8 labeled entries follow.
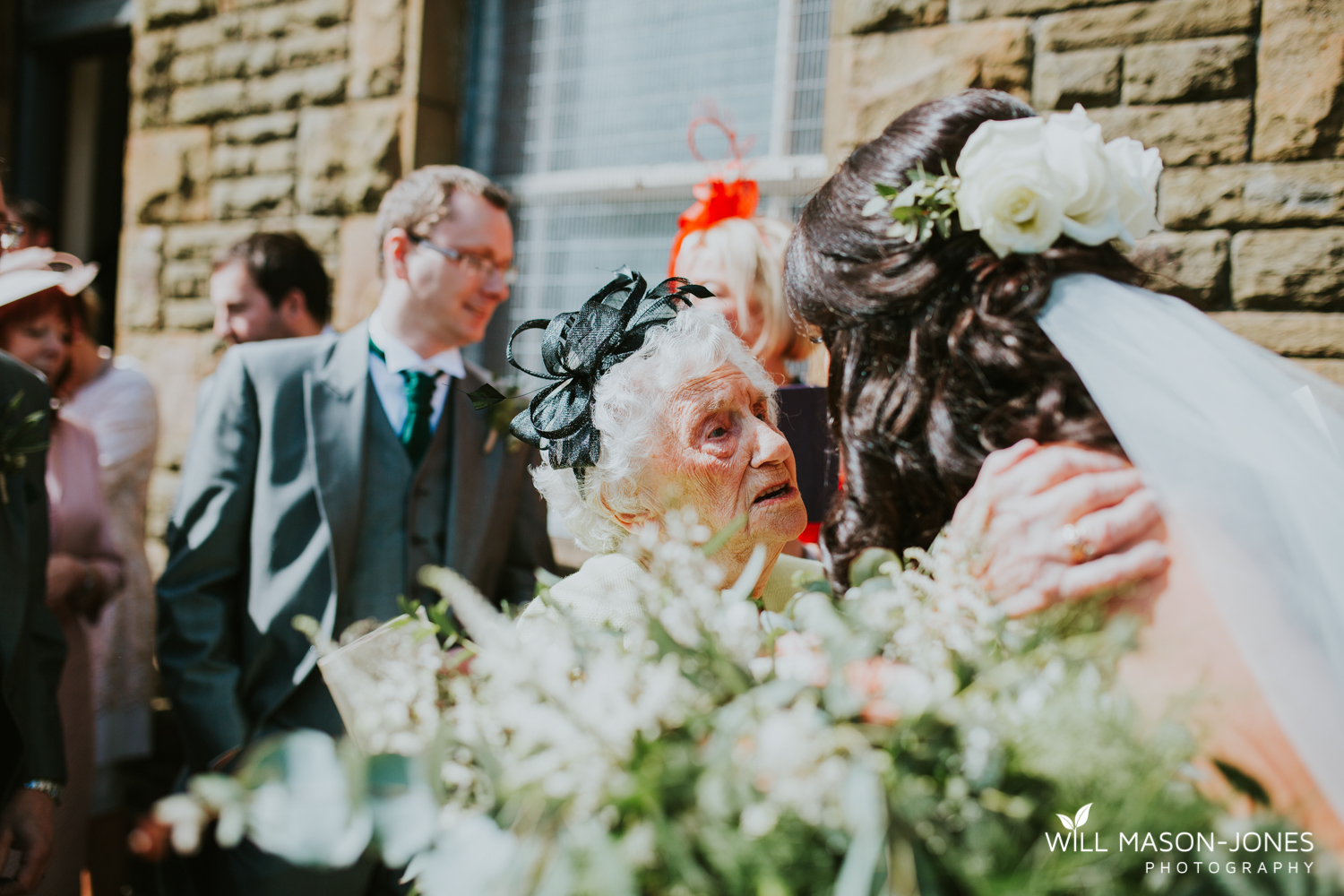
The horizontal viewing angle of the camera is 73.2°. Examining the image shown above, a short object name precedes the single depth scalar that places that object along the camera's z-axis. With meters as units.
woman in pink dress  2.82
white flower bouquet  0.77
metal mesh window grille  3.71
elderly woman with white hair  1.74
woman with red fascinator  2.67
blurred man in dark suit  2.16
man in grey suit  2.54
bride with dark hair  1.00
